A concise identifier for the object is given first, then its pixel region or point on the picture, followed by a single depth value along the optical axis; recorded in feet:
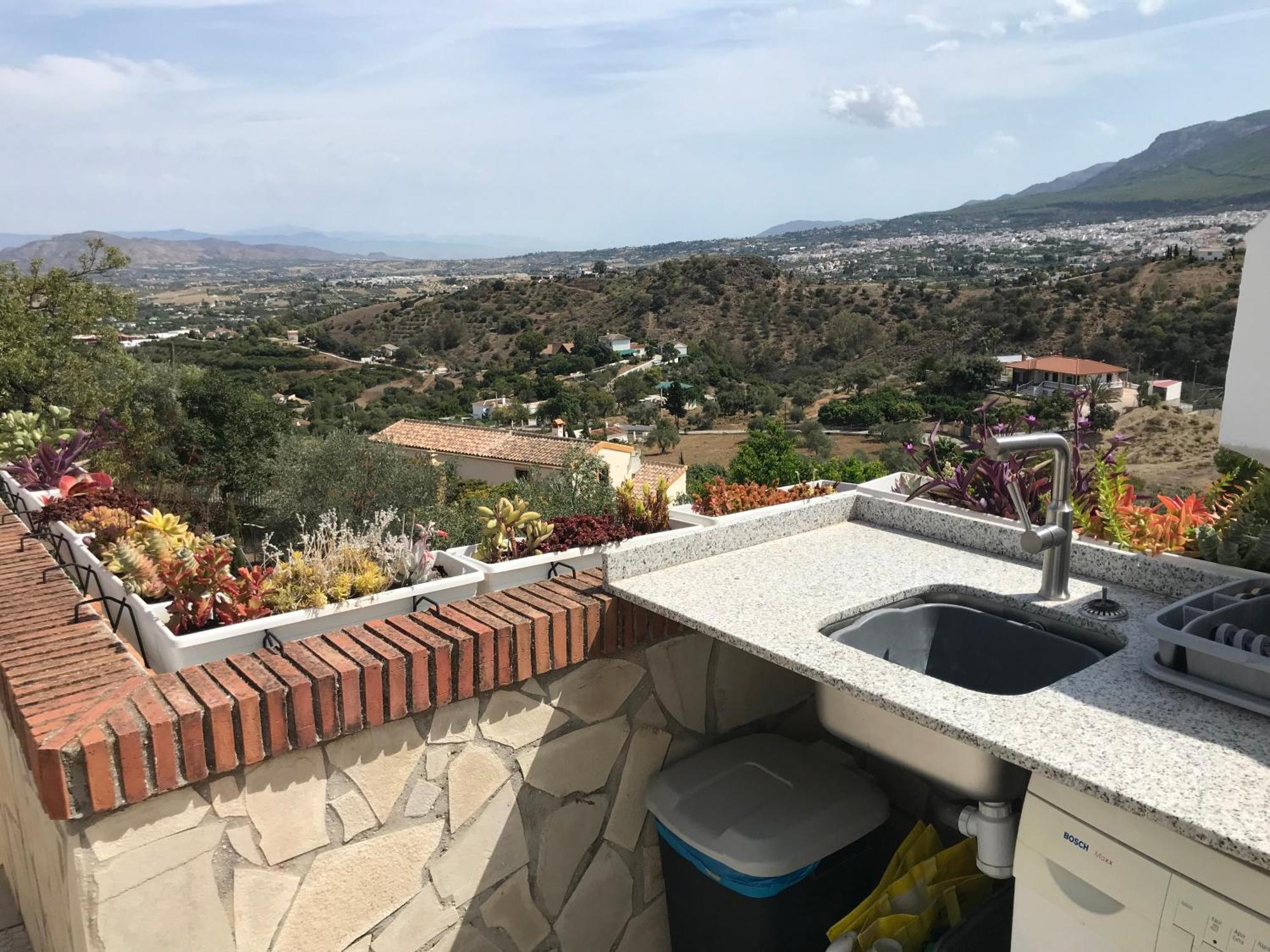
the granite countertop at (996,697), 3.88
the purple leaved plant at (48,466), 14.25
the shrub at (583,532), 8.72
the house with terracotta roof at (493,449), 92.48
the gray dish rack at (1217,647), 4.65
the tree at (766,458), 59.52
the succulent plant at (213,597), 7.13
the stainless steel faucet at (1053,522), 6.10
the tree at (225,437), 59.88
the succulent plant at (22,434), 16.25
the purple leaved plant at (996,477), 8.87
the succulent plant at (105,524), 9.34
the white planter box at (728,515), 8.34
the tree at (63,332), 32.86
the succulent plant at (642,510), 9.32
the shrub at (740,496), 10.25
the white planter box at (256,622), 6.45
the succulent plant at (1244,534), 6.61
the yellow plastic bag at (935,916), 6.06
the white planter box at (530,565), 7.95
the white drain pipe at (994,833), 5.37
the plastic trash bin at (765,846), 6.40
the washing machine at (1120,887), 3.77
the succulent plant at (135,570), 7.84
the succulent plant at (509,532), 8.80
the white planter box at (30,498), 12.35
